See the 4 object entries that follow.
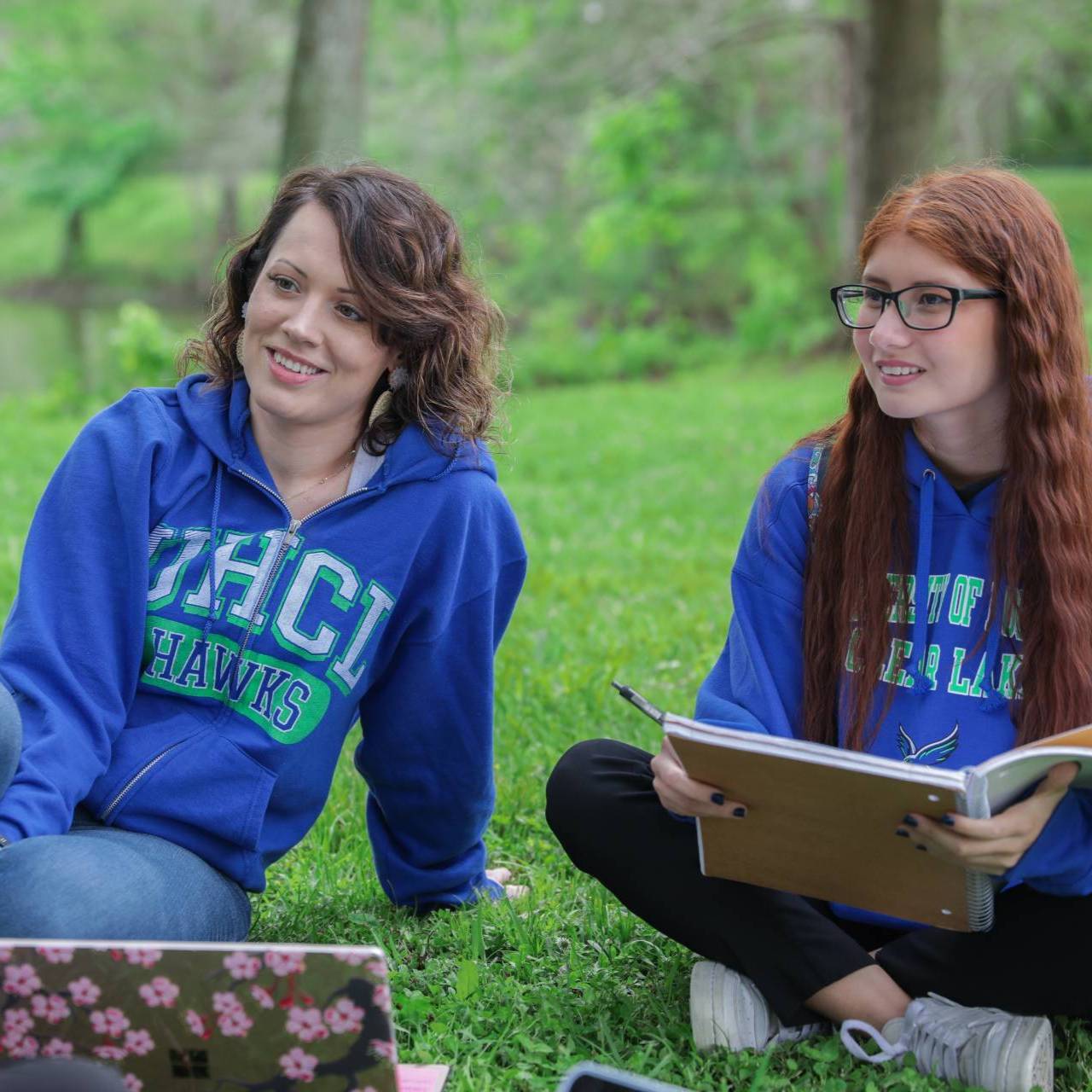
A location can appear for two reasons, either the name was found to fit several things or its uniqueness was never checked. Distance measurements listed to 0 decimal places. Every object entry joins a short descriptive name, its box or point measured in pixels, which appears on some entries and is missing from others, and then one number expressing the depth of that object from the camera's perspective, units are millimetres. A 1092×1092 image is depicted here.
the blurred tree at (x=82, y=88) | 21812
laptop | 1544
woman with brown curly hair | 2221
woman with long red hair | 2045
